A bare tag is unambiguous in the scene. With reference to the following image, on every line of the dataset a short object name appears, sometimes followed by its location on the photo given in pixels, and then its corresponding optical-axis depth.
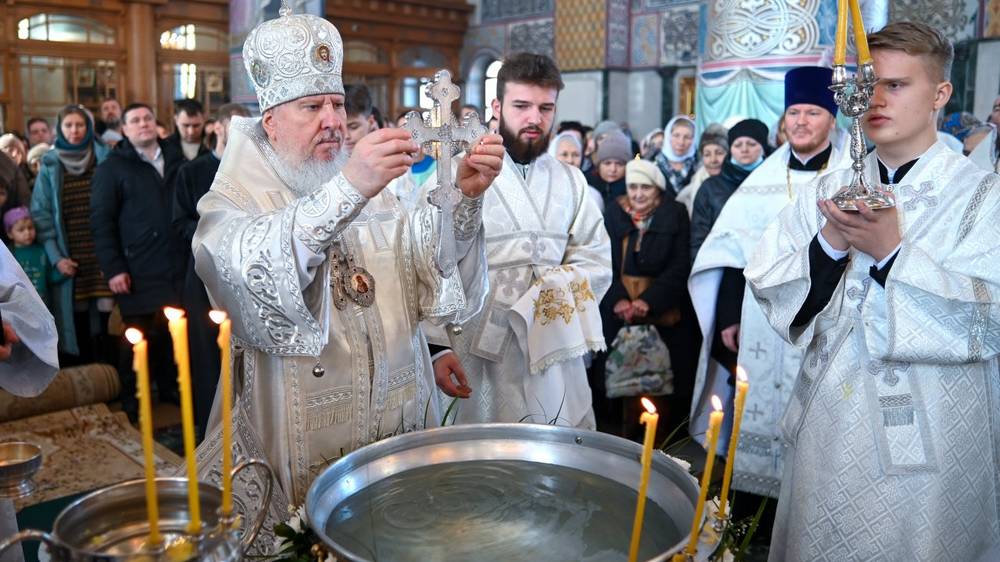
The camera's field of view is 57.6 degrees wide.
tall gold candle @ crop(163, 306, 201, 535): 0.82
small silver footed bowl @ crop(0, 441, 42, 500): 1.31
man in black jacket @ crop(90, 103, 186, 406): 5.13
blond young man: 2.03
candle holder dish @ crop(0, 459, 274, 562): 0.98
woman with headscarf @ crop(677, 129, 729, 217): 5.76
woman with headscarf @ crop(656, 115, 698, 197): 7.08
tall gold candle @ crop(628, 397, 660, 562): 0.96
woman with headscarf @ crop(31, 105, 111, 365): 5.52
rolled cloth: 4.55
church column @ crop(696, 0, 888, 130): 5.15
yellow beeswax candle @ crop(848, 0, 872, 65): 1.71
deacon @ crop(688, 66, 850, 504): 3.62
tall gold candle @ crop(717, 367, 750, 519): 1.04
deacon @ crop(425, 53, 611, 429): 3.14
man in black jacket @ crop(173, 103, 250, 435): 4.48
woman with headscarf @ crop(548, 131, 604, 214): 6.57
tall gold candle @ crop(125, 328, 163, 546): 0.81
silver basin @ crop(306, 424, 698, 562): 1.27
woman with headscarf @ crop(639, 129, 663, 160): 9.03
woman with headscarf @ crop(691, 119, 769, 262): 4.52
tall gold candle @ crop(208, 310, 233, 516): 0.95
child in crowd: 5.37
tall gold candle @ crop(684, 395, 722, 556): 1.00
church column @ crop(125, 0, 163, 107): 11.84
